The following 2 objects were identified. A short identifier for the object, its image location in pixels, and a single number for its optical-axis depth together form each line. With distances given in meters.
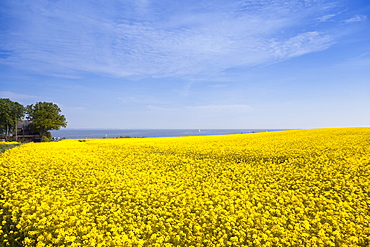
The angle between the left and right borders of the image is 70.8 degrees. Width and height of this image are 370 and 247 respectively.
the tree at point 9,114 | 60.31
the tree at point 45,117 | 56.39
